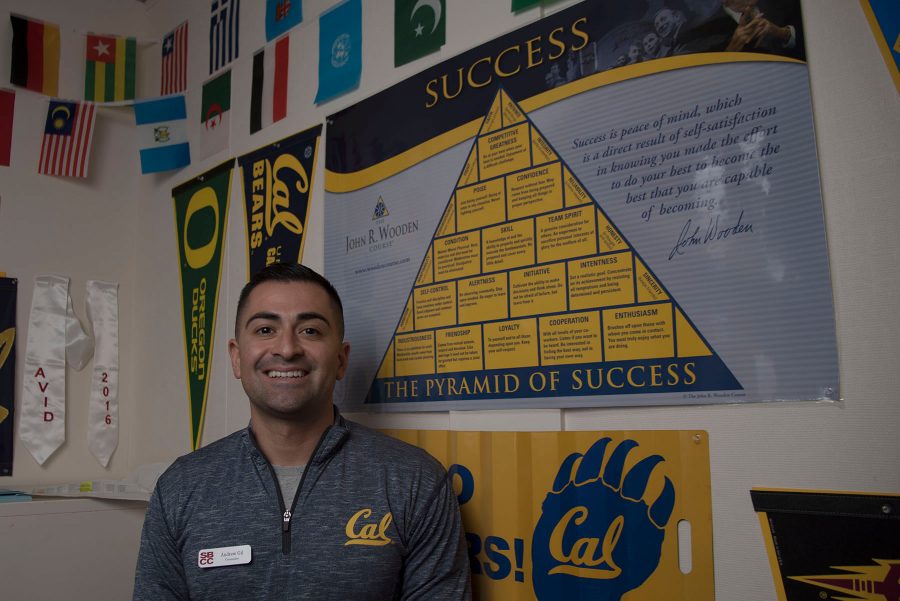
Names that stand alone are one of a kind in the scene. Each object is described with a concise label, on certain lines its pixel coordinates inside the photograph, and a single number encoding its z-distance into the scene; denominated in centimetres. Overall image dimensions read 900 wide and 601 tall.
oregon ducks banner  259
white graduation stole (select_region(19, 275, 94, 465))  281
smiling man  144
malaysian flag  296
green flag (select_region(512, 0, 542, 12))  163
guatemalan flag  289
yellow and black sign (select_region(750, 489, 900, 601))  110
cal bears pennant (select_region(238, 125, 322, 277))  221
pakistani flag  185
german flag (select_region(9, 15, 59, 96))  291
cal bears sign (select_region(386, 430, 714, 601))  131
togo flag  309
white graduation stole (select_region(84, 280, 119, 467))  296
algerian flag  265
